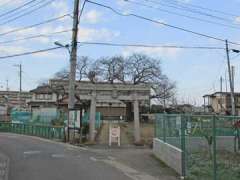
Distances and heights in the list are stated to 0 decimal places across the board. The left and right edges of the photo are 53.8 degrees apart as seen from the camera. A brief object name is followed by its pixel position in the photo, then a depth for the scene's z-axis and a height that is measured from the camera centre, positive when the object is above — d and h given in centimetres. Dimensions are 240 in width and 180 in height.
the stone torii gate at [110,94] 1551 +81
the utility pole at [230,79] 2365 +284
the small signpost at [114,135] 1460 -177
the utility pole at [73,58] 1540 +322
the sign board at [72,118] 1559 -77
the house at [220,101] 4805 +102
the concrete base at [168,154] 804 -184
